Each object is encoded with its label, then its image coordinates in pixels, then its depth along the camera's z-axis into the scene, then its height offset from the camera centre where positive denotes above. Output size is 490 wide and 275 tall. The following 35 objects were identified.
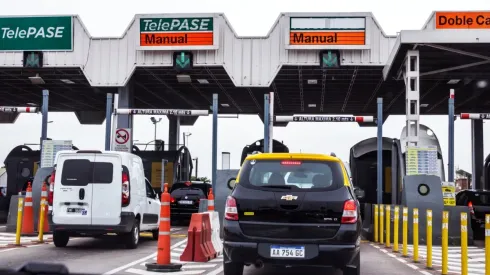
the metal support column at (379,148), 19.59 +1.43
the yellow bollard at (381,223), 16.70 -0.71
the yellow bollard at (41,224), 15.04 -0.80
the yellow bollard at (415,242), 12.32 -0.87
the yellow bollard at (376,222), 17.76 -0.71
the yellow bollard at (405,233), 13.54 -0.75
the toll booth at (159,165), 32.25 +1.28
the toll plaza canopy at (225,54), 24.36 +5.34
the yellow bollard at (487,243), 8.79 -0.61
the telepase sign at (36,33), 25.69 +6.06
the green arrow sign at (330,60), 24.83 +5.05
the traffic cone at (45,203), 15.65 -0.34
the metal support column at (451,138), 19.94 +1.83
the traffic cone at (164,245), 10.06 -0.82
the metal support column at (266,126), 19.42 +1.99
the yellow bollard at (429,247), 11.45 -0.88
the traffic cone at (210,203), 13.56 -0.22
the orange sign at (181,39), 25.08 +5.80
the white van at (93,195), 13.29 -0.11
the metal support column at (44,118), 20.48 +2.24
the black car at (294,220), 8.10 -0.32
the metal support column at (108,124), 21.72 +2.18
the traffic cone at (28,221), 16.59 -0.82
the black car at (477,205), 19.19 -0.22
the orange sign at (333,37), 24.56 +5.84
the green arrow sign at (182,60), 25.59 +5.09
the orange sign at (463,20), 21.94 +5.90
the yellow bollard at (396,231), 14.64 -0.79
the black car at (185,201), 23.47 -0.33
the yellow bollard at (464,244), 9.57 -0.68
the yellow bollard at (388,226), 15.87 -0.74
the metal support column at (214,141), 20.54 +1.68
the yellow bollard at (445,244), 10.55 -0.75
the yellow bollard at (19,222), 14.14 -0.73
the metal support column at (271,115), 18.86 +2.23
